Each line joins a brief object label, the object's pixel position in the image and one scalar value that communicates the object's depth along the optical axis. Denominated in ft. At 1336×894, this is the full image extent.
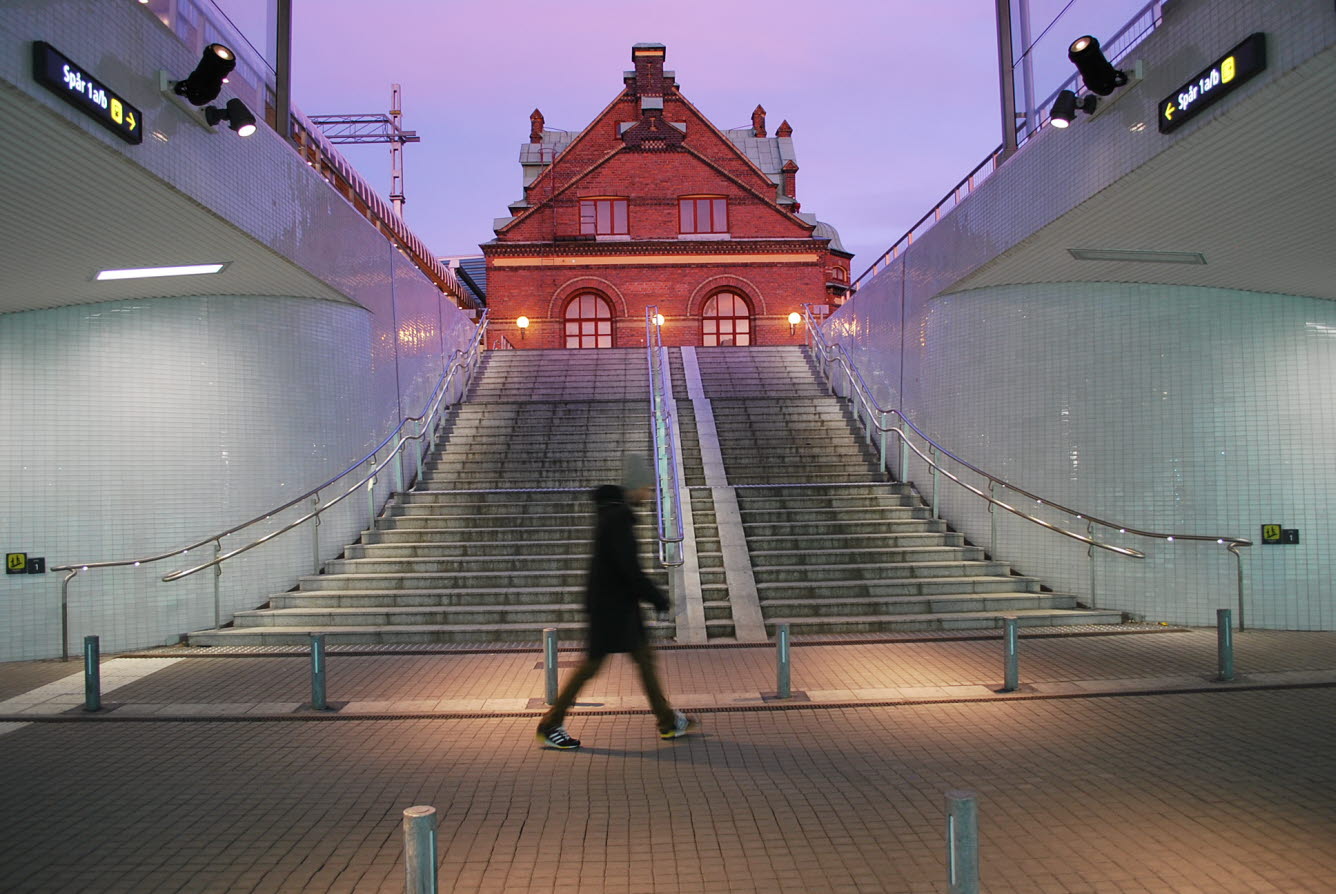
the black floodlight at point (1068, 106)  24.41
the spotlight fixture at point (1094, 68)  22.77
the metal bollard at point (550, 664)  22.58
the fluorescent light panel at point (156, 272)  27.39
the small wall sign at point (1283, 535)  31.37
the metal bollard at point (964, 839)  10.84
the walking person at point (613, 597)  19.11
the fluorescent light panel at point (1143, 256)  29.09
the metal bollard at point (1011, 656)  23.15
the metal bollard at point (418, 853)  10.28
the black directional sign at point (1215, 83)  17.62
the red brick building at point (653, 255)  102.47
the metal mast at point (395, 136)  134.47
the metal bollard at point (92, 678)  22.88
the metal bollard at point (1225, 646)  23.81
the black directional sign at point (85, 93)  16.44
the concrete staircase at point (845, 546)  31.91
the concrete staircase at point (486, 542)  31.37
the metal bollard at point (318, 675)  22.53
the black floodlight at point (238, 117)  23.48
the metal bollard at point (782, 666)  22.79
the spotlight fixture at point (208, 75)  21.72
